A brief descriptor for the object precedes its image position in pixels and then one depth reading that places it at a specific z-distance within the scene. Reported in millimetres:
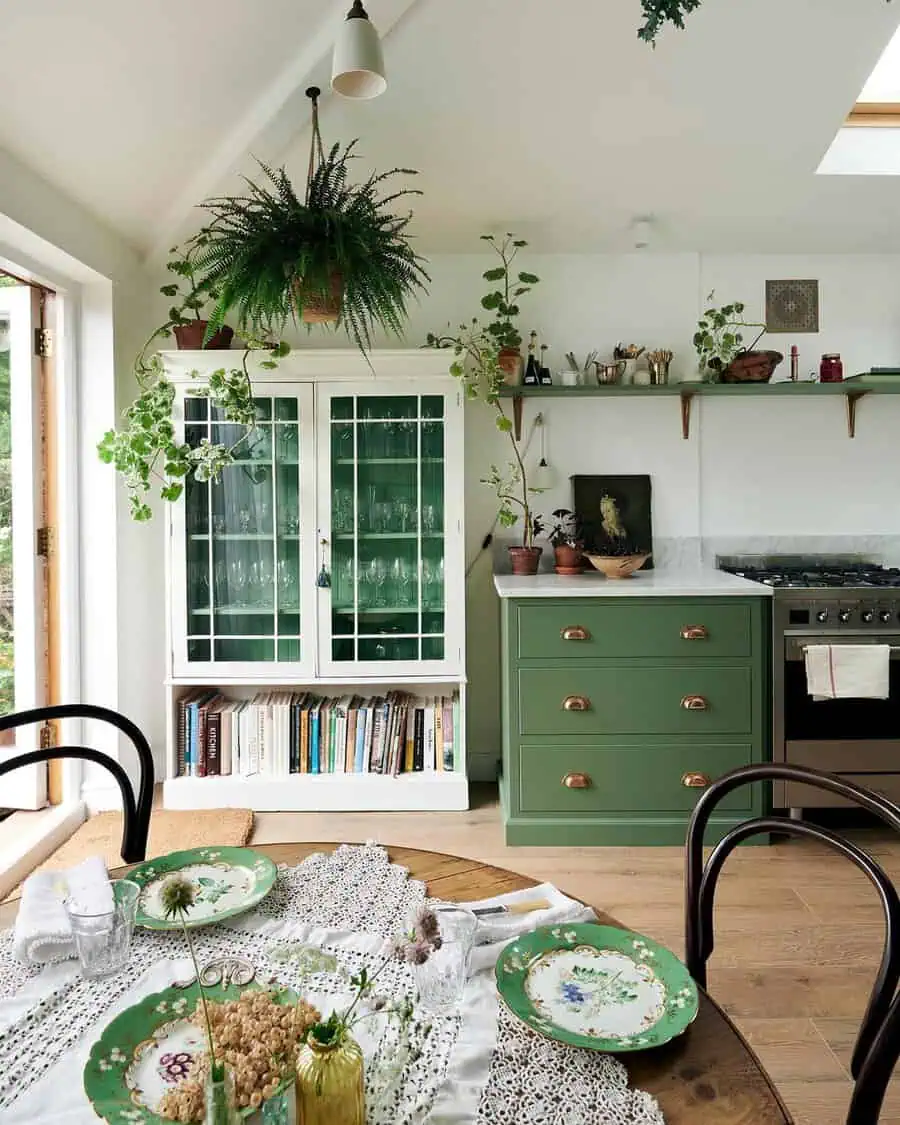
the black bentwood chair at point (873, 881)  884
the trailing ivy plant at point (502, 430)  3518
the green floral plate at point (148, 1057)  785
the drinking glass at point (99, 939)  1045
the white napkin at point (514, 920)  1076
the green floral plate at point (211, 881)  1164
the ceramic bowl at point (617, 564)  3205
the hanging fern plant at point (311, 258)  2523
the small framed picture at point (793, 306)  3689
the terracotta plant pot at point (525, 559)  3492
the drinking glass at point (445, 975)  979
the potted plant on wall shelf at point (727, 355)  3484
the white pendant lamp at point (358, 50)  2107
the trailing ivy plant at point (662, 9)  1287
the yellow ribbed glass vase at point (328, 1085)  739
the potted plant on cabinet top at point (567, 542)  3498
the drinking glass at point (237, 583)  3412
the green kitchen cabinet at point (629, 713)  3043
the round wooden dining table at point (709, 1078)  798
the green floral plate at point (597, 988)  917
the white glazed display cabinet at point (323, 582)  3361
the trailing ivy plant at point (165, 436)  3068
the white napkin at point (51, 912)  1057
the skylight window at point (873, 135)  3223
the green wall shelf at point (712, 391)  3461
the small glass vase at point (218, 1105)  717
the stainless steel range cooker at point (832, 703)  2998
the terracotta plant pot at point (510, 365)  3520
